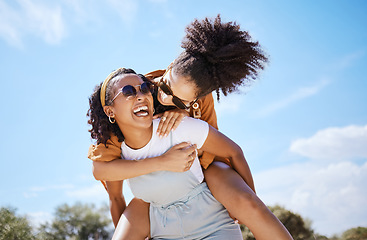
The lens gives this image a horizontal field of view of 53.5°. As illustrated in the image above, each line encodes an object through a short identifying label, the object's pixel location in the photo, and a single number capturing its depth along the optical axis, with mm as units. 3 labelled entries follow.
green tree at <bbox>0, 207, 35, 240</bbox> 9164
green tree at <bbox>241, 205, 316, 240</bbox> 7301
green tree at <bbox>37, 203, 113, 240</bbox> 9594
